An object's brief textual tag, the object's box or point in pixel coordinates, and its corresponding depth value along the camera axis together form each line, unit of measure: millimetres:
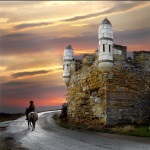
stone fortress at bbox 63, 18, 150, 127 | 21453
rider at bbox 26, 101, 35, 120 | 23953
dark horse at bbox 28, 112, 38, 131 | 21938
